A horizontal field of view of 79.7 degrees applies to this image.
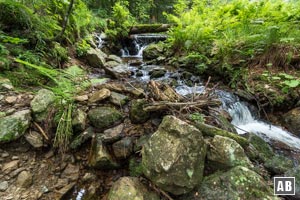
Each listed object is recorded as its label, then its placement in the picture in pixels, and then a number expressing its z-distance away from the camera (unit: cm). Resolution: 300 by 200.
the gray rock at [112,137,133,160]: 190
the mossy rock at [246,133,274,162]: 192
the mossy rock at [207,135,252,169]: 160
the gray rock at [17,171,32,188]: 162
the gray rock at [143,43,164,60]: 564
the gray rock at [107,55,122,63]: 486
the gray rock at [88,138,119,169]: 181
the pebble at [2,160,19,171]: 165
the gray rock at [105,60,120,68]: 421
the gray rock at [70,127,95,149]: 194
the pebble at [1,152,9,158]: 171
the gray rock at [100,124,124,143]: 197
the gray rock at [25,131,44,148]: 184
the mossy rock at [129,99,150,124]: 211
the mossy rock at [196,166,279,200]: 144
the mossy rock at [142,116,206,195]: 143
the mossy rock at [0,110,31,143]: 174
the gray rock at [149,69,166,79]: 412
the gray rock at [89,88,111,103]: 228
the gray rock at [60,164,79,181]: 178
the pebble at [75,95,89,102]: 221
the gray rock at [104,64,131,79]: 371
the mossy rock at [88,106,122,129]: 208
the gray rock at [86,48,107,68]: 417
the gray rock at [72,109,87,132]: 199
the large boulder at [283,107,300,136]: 272
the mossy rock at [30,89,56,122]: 195
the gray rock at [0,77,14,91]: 210
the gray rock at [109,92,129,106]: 231
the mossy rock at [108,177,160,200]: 146
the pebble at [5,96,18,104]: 201
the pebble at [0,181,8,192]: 153
